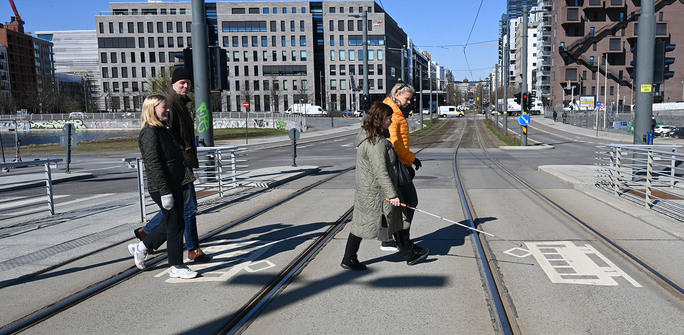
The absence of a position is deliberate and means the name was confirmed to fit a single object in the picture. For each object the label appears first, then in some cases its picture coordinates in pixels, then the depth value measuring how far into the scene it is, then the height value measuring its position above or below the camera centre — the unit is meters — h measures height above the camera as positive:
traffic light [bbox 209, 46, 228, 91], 11.02 +0.99
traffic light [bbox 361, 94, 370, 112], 19.72 +0.32
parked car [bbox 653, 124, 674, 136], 38.25 -2.03
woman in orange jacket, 5.59 -0.24
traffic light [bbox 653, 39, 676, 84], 10.98 +0.85
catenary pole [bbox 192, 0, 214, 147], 11.02 +0.95
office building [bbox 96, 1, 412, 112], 94.50 +12.24
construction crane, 154.62 +32.16
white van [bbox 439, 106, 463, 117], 95.60 -0.66
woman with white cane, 5.07 -0.74
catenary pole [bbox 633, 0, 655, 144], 10.75 +0.66
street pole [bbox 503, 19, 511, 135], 35.61 +1.08
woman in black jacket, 4.80 -0.53
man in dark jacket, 5.48 -0.25
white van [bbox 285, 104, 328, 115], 85.19 +0.46
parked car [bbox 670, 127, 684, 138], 36.79 -2.17
